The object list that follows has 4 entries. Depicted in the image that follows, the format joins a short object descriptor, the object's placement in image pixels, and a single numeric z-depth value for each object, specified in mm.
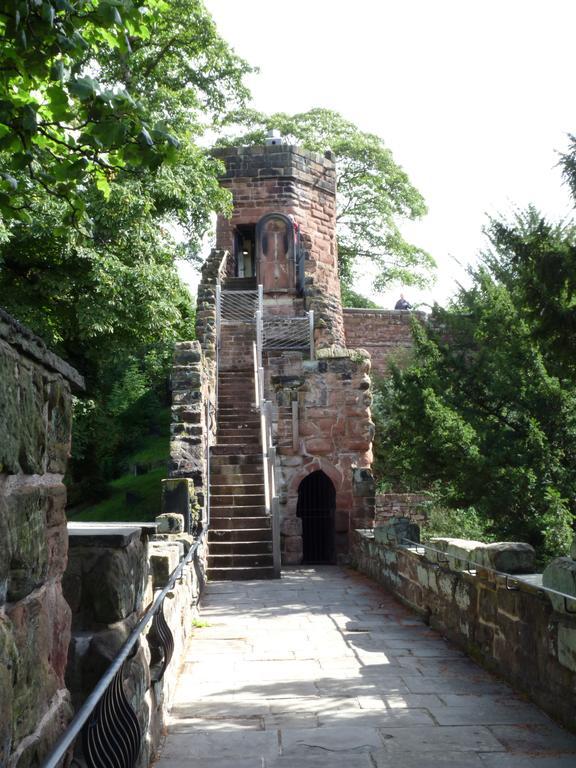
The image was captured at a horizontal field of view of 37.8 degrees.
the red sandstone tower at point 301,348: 14672
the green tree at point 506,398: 9758
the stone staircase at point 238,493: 12133
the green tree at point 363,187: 32688
